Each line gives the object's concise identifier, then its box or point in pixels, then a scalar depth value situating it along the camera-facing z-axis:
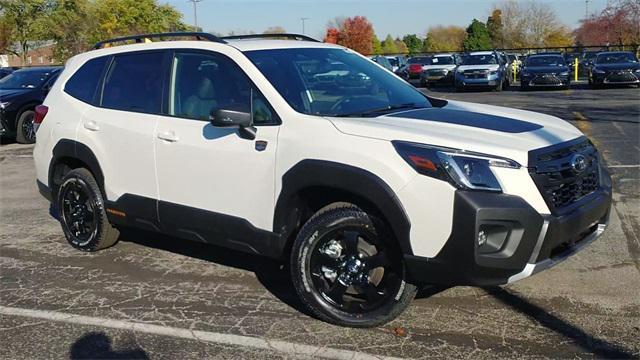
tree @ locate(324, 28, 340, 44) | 73.44
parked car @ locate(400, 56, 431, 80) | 37.09
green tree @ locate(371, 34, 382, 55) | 74.81
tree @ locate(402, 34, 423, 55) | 81.44
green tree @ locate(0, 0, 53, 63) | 45.12
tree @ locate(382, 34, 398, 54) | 78.81
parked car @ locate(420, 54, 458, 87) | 29.41
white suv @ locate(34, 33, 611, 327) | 3.56
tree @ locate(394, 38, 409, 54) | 82.56
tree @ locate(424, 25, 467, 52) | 75.88
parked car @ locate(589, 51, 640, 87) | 23.80
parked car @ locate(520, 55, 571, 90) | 24.12
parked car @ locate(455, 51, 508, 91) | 24.83
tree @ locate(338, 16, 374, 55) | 72.12
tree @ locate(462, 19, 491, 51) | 65.94
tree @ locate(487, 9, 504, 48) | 67.50
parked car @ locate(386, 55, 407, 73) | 39.22
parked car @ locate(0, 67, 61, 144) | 13.50
